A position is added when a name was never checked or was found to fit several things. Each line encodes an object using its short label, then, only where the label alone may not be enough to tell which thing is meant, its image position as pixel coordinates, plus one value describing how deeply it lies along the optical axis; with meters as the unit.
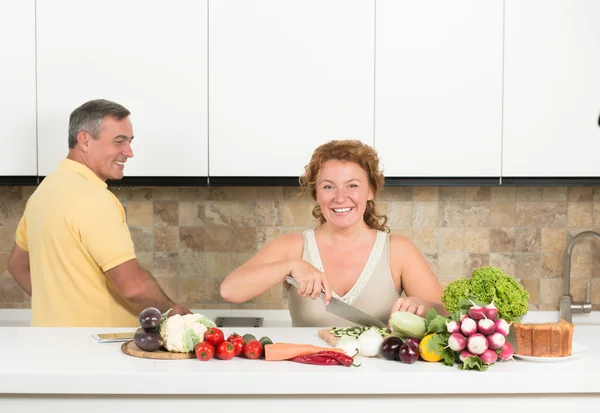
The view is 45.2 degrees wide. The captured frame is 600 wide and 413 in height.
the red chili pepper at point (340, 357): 1.49
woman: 2.20
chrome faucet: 3.12
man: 2.11
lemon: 1.51
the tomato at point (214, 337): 1.53
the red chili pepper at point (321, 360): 1.50
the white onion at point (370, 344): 1.57
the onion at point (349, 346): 1.54
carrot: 1.52
